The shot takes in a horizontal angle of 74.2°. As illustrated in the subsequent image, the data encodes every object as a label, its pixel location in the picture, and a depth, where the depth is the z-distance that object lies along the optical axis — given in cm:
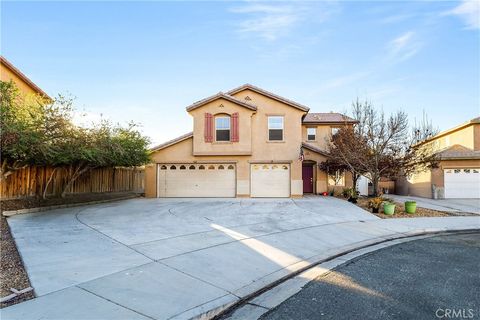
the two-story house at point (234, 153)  2038
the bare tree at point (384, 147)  1684
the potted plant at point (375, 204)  1514
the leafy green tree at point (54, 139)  1112
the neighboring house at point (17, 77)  1914
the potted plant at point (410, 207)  1495
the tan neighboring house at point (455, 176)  2291
